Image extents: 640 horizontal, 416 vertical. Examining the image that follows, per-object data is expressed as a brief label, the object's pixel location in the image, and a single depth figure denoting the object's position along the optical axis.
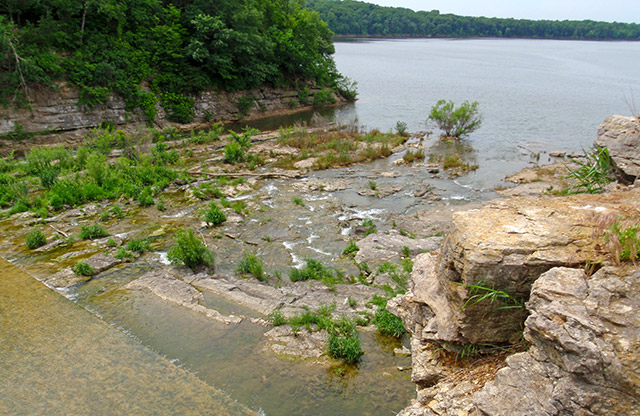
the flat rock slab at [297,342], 8.21
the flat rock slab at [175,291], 9.51
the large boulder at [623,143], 9.36
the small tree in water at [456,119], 31.05
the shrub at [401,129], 31.87
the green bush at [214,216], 15.08
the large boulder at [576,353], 4.11
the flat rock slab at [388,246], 12.44
